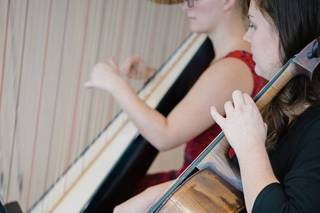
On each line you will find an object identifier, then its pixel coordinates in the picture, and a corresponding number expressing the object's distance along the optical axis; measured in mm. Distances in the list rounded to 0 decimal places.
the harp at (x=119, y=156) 2164
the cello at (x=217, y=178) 1616
